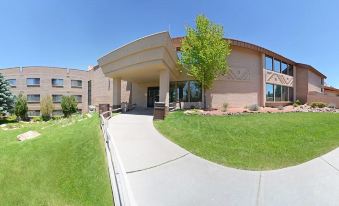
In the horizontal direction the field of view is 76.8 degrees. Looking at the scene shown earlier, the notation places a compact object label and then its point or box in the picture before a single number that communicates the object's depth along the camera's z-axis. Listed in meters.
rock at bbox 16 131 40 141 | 13.62
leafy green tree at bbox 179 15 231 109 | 16.55
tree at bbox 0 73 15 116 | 30.94
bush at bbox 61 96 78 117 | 38.10
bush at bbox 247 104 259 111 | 17.01
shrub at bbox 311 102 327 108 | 22.67
